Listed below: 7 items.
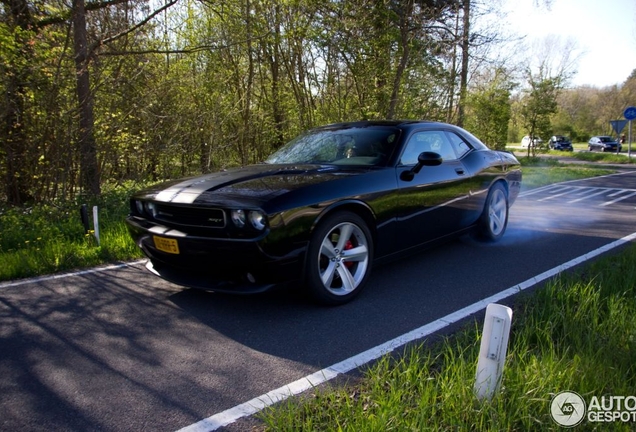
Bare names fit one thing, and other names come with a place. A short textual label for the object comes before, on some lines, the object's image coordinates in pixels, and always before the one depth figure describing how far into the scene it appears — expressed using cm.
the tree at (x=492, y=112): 2080
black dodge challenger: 313
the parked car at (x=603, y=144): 3581
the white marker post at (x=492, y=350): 201
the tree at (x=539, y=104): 2406
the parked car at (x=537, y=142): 2508
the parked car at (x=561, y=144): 3641
